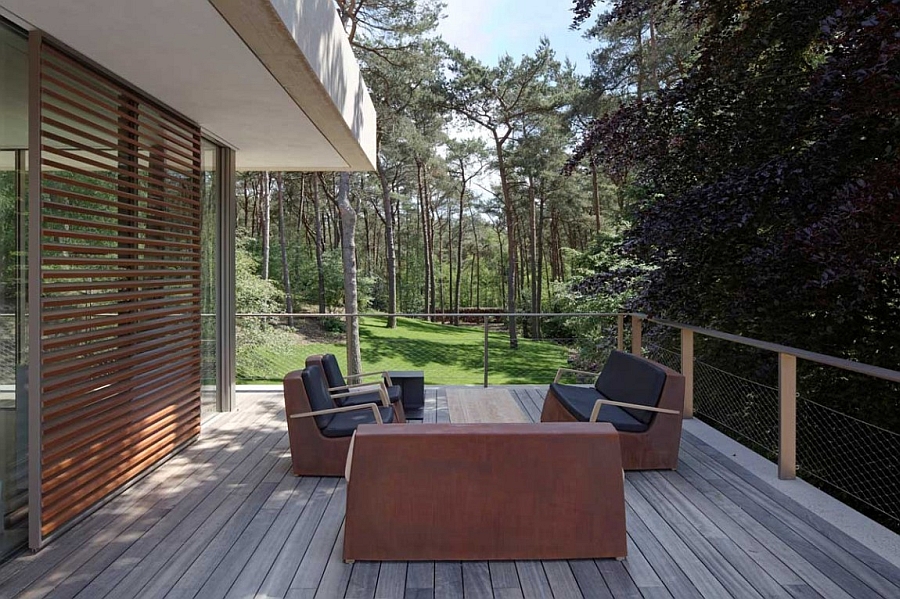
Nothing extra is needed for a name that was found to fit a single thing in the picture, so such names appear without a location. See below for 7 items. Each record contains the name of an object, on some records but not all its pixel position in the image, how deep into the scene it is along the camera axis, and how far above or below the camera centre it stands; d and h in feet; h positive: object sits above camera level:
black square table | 19.53 -2.91
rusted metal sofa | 9.63 -3.01
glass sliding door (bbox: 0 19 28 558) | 9.99 +0.00
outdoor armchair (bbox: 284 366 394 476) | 13.64 -2.94
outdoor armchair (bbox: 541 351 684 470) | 14.02 -2.70
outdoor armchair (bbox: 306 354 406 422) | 16.12 -2.48
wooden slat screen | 10.84 +0.14
